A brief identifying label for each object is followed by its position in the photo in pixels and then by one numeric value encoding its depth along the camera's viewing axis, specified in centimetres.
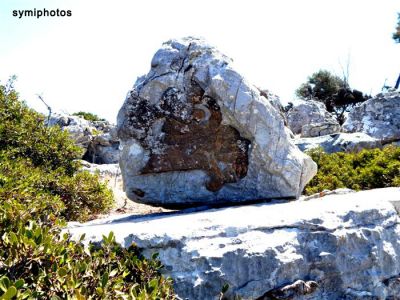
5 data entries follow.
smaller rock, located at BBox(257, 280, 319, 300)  343
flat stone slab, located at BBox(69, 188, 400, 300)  337
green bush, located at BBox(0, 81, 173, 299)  246
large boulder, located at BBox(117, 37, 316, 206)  494
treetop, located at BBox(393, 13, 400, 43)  2624
